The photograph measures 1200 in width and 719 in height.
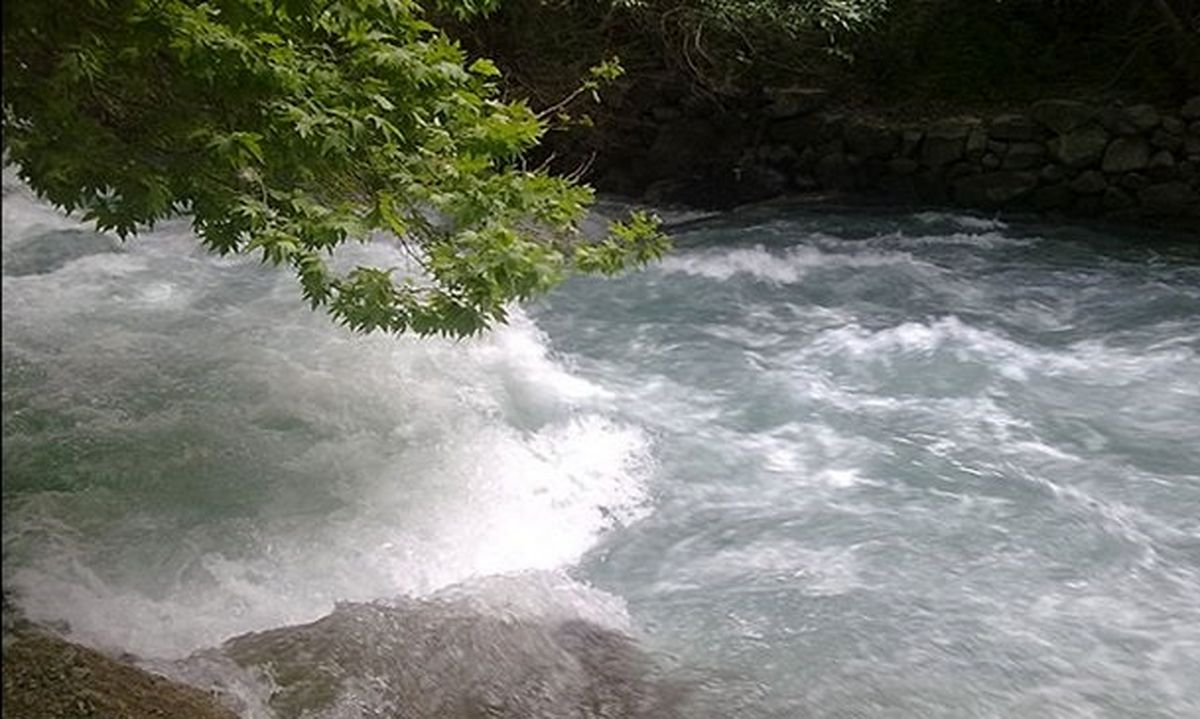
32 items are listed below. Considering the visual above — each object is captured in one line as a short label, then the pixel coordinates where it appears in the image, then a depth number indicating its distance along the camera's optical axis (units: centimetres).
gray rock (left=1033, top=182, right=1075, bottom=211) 961
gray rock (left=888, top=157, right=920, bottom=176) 1014
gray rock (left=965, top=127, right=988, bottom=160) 985
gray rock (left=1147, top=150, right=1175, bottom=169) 927
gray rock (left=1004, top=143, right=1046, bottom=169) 966
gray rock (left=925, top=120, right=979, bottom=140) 992
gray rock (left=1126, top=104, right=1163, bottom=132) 930
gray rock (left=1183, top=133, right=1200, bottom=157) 920
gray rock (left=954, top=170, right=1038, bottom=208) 971
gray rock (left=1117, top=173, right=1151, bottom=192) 933
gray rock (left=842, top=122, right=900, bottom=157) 1020
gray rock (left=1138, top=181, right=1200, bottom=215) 923
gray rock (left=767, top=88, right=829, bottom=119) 1054
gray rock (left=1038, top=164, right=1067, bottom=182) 956
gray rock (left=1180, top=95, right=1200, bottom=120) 927
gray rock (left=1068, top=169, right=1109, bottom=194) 945
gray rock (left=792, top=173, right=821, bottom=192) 1052
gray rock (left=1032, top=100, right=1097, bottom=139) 952
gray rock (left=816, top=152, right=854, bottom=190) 1039
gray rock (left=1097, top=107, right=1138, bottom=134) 936
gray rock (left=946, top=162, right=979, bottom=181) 991
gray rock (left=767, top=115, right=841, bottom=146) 1042
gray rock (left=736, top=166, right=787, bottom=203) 1064
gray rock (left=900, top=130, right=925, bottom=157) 1011
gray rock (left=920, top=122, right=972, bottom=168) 992
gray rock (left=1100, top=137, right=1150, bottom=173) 933
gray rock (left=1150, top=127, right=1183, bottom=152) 925
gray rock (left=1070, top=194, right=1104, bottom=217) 952
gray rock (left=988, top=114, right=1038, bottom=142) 970
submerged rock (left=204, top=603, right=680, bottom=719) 317
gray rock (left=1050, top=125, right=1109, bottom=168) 942
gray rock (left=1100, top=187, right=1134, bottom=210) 941
